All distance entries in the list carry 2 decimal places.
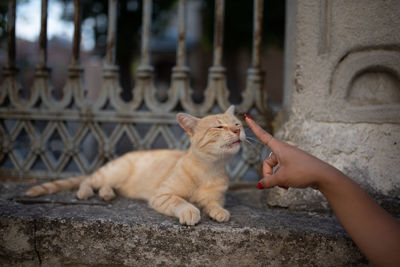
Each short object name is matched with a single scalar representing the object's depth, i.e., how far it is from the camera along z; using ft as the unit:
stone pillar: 2.93
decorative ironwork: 4.04
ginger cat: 2.97
